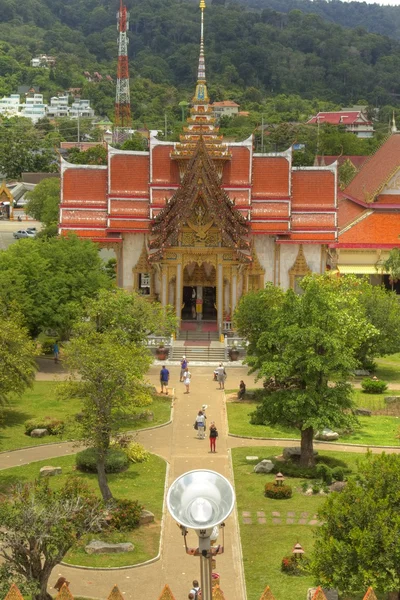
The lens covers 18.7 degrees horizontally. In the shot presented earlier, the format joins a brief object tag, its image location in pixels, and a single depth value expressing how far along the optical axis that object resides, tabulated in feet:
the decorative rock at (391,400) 157.99
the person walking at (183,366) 168.97
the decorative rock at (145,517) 108.27
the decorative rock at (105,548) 100.94
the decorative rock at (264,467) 125.29
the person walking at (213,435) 132.63
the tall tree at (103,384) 111.24
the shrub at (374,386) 164.04
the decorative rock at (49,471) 121.70
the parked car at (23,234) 310.24
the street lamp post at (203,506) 57.72
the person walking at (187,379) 163.02
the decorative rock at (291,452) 129.70
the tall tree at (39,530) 85.66
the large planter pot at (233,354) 184.14
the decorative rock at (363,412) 154.37
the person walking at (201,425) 138.92
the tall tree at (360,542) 84.02
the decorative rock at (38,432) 138.41
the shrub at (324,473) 120.26
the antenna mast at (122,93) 580.30
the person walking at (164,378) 162.40
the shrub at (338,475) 120.98
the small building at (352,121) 620.41
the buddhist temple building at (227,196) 205.67
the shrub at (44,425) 139.33
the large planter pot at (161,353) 184.75
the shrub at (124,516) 106.32
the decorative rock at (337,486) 117.40
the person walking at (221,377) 166.71
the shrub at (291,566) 96.68
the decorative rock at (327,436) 139.54
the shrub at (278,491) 116.37
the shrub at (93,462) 123.95
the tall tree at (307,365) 124.06
